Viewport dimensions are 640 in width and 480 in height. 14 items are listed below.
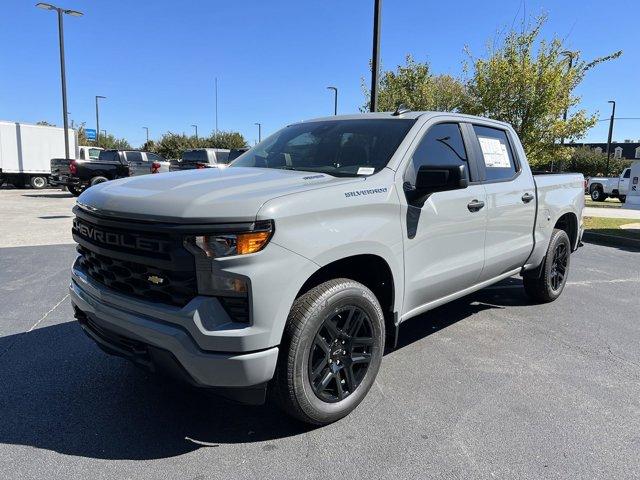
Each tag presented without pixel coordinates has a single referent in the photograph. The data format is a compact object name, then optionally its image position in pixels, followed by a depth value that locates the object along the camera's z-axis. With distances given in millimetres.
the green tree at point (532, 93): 12922
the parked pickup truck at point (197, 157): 18031
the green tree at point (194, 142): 62906
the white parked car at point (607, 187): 25625
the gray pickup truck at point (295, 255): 2406
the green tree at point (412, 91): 19391
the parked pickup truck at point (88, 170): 18141
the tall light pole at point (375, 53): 9891
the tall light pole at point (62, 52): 21469
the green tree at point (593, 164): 45734
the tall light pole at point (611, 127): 41431
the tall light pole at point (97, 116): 48419
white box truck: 23531
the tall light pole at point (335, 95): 35872
